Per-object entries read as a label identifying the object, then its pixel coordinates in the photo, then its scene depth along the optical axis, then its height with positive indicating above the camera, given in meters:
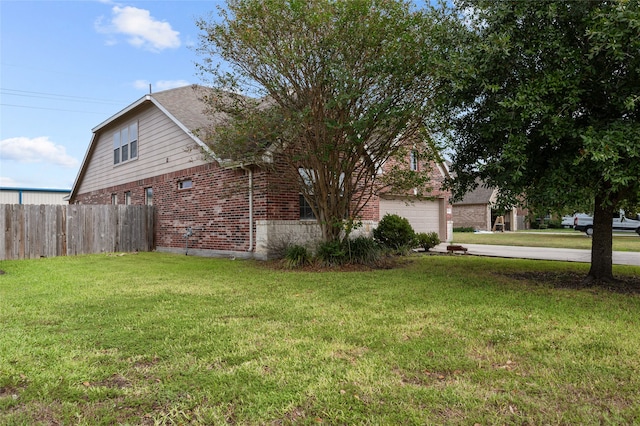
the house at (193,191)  11.45 +0.70
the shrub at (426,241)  14.56 -1.14
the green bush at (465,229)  33.47 -1.66
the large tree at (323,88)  8.03 +2.71
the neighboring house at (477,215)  34.94 -0.51
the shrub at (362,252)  9.94 -1.06
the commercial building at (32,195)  31.00 +1.35
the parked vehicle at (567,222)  32.21 -1.10
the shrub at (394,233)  13.43 -0.78
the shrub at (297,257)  9.62 -1.13
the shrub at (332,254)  9.63 -1.06
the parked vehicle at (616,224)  25.10 -1.02
